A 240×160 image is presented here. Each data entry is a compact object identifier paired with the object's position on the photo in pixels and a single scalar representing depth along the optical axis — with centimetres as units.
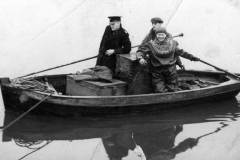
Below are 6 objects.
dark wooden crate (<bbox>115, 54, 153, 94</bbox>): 1028
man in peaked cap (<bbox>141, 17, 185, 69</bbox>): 1067
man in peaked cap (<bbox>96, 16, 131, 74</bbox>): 1052
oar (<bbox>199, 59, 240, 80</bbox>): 1153
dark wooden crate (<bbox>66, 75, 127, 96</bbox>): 993
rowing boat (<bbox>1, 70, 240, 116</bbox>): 965
